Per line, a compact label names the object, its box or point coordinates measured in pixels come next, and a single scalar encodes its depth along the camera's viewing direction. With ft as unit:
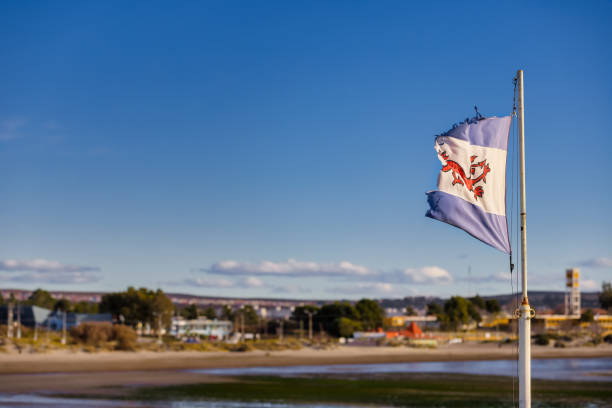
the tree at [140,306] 354.74
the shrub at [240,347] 272.31
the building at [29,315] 392.06
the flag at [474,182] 36.11
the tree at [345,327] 384.47
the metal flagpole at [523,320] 35.73
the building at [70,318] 369.71
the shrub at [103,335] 242.78
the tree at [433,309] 574.15
